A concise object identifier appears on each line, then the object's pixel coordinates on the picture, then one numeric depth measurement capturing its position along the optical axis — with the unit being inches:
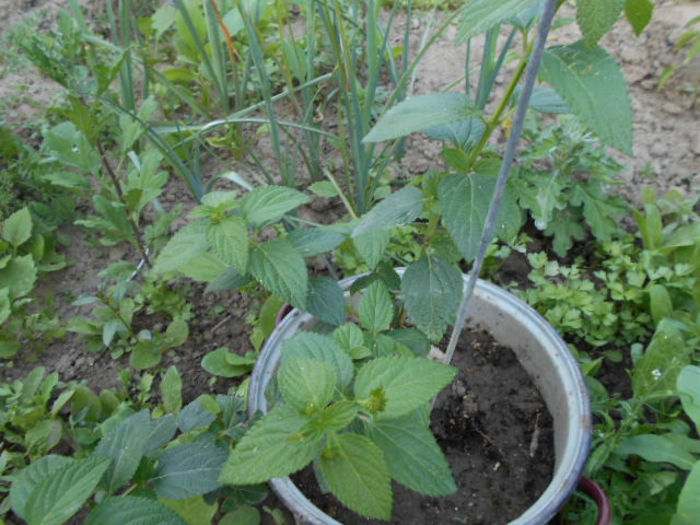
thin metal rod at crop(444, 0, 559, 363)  20.6
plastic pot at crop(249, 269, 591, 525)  33.7
